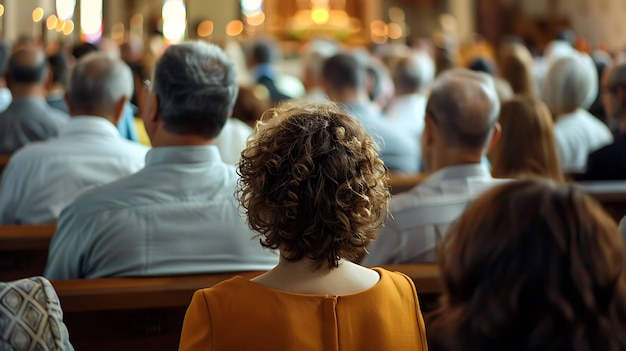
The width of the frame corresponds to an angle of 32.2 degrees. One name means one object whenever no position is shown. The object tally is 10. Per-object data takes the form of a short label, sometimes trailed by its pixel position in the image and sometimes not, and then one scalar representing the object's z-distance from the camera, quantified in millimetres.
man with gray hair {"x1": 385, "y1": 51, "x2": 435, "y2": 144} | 7297
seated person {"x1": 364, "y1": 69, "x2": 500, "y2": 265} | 3211
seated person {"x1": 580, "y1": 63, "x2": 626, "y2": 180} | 4738
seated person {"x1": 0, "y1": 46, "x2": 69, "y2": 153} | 5555
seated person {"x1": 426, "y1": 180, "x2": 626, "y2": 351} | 1292
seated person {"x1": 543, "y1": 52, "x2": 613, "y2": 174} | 5812
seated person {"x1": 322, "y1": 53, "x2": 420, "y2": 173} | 5883
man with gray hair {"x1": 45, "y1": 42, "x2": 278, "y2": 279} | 2898
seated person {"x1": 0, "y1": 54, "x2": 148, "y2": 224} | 3861
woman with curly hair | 1877
